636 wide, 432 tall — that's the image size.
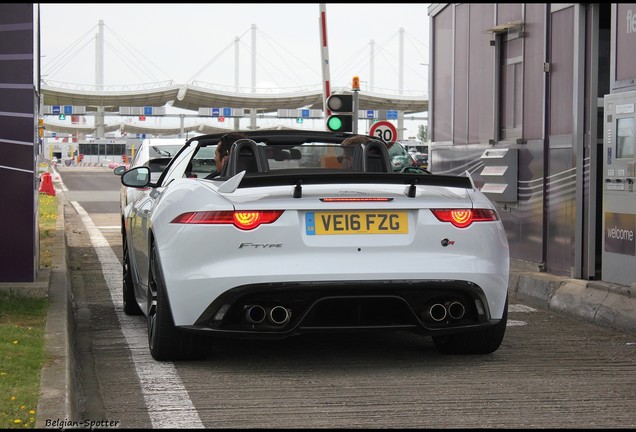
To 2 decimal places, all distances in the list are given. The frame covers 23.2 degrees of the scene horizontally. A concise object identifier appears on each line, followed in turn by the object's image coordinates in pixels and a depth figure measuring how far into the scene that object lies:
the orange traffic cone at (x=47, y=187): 43.08
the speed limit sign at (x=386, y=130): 32.55
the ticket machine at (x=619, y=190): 12.53
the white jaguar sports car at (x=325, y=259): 8.43
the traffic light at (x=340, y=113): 23.17
